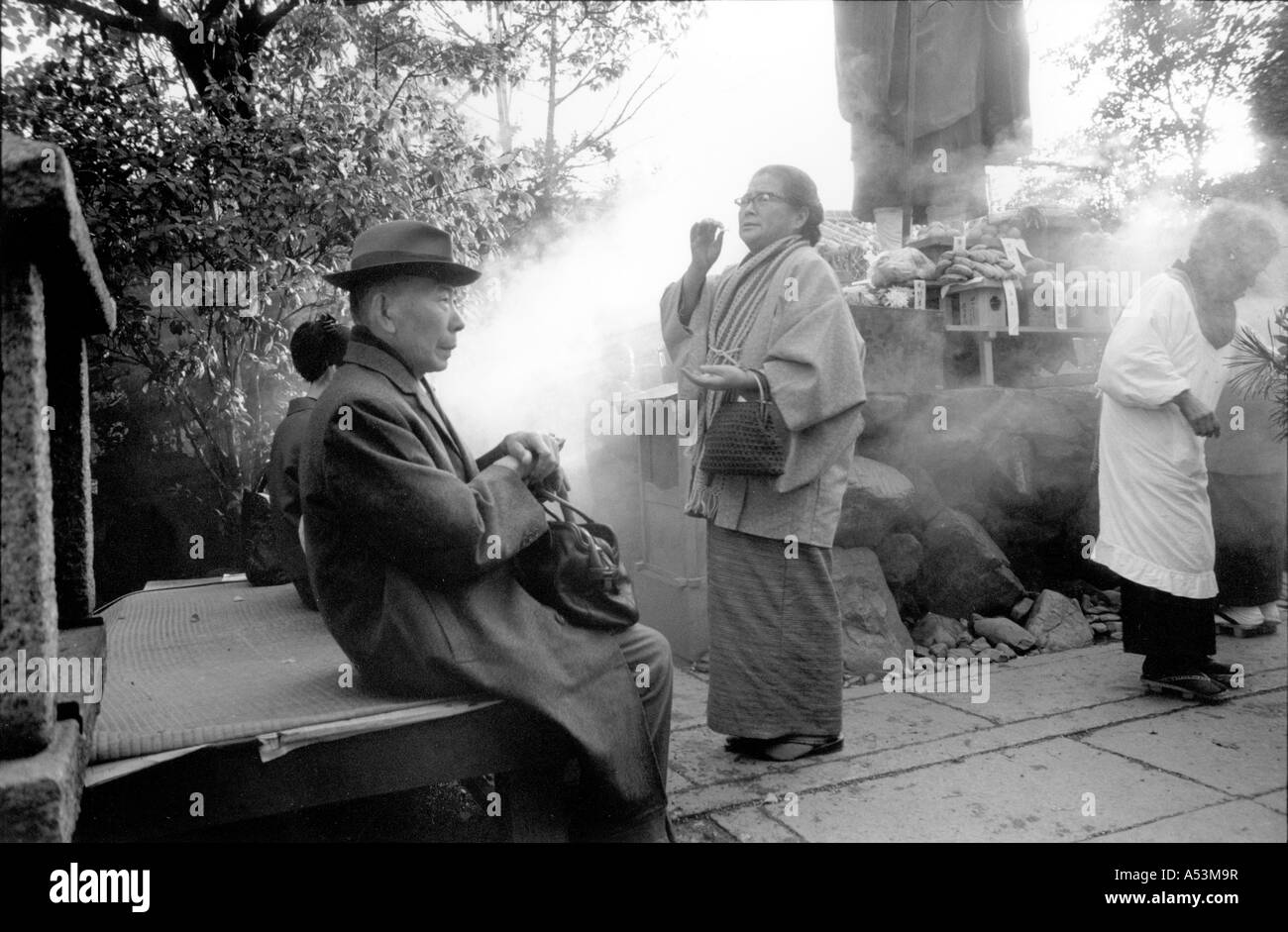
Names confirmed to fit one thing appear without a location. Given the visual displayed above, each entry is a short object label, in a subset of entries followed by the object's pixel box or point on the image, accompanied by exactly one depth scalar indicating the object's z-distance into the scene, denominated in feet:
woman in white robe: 13.20
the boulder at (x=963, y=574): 17.98
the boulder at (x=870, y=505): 17.11
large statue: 17.12
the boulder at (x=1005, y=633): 16.92
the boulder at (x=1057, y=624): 17.10
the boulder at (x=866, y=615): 15.89
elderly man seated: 7.47
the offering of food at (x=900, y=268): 20.17
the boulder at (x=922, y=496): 18.44
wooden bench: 7.00
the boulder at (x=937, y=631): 17.04
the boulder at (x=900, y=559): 17.83
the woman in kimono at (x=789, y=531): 11.62
